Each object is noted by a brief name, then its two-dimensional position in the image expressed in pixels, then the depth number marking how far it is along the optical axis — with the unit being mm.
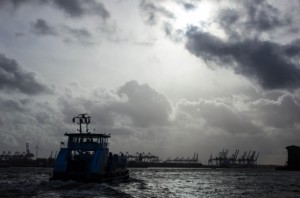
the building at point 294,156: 184750
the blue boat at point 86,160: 48281
